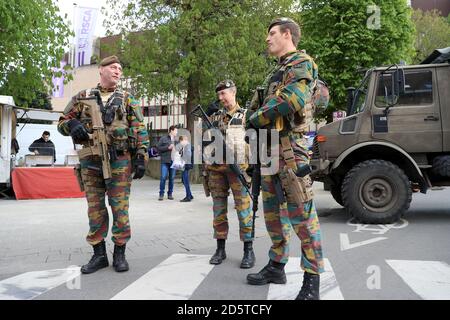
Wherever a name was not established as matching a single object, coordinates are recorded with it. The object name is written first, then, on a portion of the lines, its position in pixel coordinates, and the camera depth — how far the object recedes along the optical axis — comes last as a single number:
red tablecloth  10.87
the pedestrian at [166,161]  11.12
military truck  6.70
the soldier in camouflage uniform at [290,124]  3.08
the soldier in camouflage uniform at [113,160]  4.08
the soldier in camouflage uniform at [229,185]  4.41
